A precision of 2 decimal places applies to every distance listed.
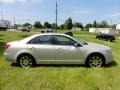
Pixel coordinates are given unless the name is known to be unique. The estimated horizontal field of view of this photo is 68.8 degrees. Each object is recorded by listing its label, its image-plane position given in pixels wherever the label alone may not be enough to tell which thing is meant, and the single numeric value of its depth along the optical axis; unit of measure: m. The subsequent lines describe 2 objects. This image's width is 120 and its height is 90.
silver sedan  3.68
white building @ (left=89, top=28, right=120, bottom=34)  38.82
